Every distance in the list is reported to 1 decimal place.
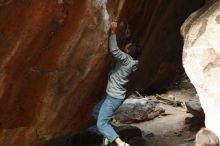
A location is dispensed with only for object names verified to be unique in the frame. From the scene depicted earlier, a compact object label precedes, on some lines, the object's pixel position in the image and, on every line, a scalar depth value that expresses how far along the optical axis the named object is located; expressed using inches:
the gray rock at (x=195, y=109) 440.1
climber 284.5
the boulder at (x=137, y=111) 483.5
